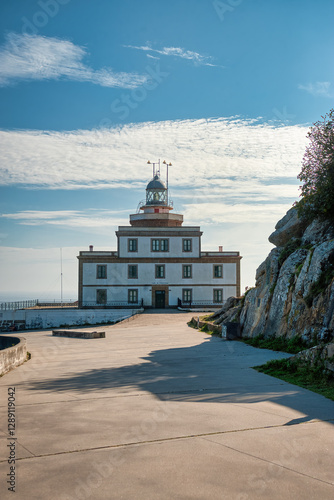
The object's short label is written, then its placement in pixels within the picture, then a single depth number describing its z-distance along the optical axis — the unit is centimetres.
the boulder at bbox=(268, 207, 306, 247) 2304
